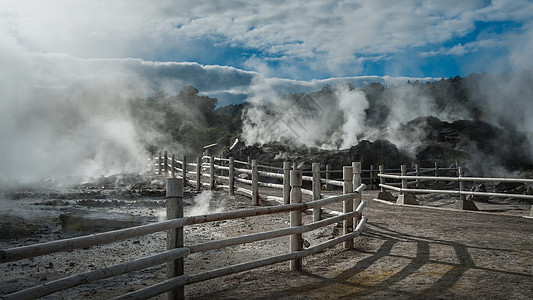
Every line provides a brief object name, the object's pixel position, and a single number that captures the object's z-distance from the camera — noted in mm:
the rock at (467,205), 11344
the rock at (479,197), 14766
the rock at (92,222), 8328
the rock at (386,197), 14050
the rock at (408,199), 12977
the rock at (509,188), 18281
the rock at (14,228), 7846
